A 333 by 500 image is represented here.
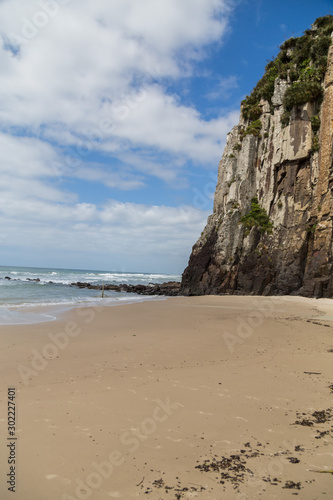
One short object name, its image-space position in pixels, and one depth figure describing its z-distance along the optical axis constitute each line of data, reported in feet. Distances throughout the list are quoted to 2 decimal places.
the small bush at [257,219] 92.94
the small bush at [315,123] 82.38
